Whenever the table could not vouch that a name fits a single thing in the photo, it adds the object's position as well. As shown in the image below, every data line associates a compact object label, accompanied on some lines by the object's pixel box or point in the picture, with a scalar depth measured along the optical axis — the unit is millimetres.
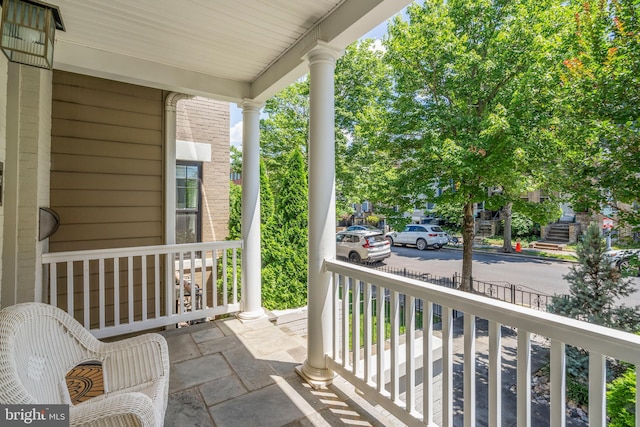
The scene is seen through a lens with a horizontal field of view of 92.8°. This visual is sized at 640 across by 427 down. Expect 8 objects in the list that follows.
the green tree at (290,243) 5055
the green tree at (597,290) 3984
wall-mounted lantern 1511
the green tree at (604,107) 3654
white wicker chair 1131
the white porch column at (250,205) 3459
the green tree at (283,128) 9898
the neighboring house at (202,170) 4844
